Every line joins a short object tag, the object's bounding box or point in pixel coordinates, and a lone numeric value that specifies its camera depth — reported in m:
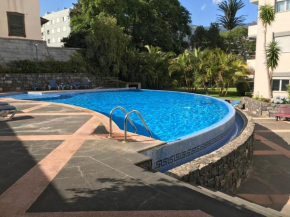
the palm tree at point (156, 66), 28.12
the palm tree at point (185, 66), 25.53
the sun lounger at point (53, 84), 22.69
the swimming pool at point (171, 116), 6.20
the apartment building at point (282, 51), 18.14
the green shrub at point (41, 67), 22.56
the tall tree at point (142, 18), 29.48
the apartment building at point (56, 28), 72.50
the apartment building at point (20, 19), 24.14
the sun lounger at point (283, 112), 13.52
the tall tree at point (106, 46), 25.95
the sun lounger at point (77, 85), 23.87
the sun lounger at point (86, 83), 24.64
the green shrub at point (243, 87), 24.19
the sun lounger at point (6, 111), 7.99
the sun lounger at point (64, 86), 23.02
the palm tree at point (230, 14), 55.34
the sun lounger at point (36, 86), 21.78
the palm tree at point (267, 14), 16.88
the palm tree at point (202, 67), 23.67
